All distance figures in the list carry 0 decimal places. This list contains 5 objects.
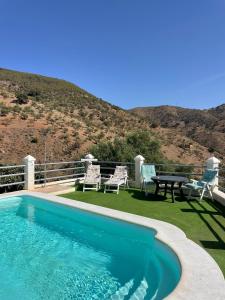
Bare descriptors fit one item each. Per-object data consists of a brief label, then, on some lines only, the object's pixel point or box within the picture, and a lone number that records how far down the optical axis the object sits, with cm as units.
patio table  625
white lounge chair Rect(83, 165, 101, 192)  759
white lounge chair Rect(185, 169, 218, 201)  627
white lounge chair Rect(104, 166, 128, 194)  730
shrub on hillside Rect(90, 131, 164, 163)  1069
